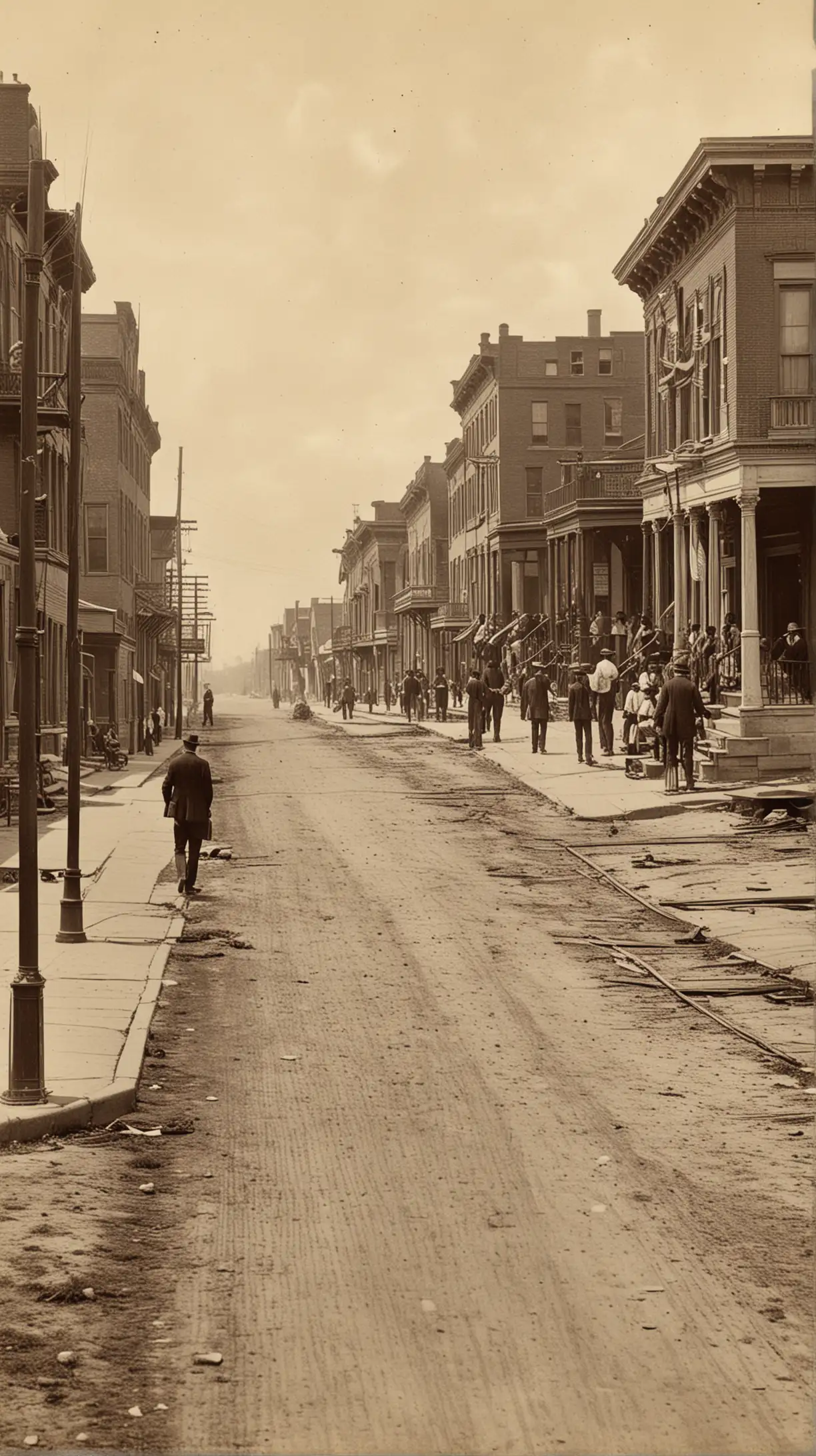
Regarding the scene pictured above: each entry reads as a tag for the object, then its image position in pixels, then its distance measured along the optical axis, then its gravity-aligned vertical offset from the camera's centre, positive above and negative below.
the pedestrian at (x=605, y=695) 33.41 +0.27
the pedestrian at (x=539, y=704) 35.56 +0.10
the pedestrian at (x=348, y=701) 72.56 +0.44
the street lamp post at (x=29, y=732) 9.54 -0.11
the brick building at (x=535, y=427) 69.69 +11.80
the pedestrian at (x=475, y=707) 39.69 +0.07
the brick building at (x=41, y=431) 34.12 +6.02
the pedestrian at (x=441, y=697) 58.22 +0.45
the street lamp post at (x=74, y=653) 15.61 +0.58
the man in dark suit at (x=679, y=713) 26.11 -0.08
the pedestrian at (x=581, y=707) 32.75 +0.02
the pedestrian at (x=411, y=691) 59.41 +0.66
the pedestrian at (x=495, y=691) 41.97 +0.45
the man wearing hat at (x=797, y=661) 30.38 +0.81
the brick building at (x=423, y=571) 86.81 +7.96
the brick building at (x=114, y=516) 52.94 +6.53
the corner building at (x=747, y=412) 30.53 +5.79
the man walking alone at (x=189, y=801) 18.78 -0.99
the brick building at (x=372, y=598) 110.69 +7.84
